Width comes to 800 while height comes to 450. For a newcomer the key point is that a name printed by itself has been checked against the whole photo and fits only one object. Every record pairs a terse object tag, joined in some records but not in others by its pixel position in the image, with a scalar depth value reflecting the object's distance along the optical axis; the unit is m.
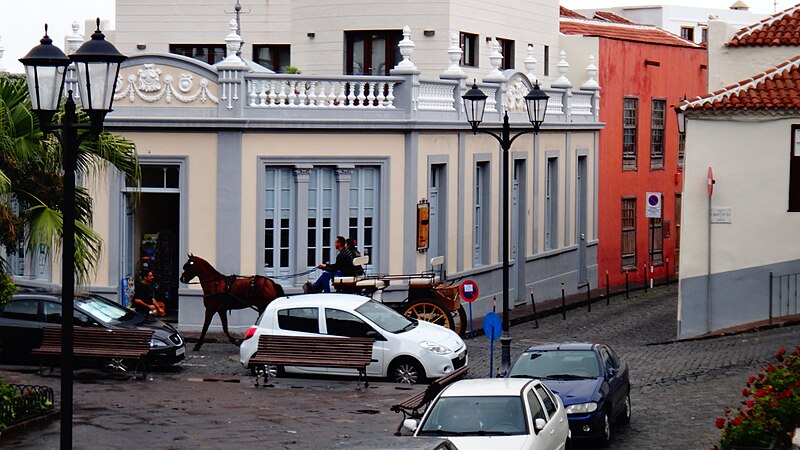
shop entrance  29.06
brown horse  26.52
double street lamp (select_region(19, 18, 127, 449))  12.51
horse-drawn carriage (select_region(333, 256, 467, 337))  26.55
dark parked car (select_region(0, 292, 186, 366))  23.91
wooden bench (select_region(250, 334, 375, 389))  22.09
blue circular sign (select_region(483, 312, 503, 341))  23.08
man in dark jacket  27.25
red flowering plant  14.76
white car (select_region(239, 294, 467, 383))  23.03
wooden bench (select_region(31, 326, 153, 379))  22.73
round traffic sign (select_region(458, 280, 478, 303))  24.81
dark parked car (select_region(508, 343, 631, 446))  17.92
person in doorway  28.83
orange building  43.38
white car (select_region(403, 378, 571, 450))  14.59
